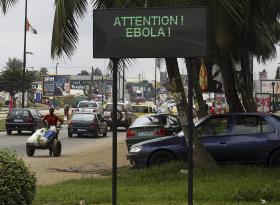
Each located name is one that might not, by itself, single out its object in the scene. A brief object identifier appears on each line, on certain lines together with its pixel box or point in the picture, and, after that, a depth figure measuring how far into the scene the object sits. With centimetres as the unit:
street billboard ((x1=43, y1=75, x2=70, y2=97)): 7522
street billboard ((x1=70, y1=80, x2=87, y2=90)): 12302
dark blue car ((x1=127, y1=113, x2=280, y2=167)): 1500
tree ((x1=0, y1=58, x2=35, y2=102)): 9838
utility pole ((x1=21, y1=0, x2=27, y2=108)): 4705
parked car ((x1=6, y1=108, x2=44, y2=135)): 3622
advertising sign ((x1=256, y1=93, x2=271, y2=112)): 4531
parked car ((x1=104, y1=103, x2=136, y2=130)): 4084
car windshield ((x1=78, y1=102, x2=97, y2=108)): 5841
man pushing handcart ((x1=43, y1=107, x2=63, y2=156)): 2262
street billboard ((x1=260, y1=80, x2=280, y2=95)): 8419
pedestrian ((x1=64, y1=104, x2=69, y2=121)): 5428
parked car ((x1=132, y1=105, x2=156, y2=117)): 4498
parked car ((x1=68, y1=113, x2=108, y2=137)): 3491
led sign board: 827
